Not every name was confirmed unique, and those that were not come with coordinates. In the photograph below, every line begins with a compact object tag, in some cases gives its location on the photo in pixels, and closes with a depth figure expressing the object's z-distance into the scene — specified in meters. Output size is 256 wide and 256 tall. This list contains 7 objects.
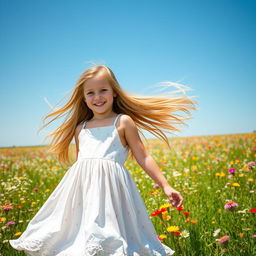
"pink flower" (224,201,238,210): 2.80
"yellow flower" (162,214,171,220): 2.89
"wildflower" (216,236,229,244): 2.36
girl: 2.33
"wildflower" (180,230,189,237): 2.69
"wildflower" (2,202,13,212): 3.43
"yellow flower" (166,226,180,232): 2.60
